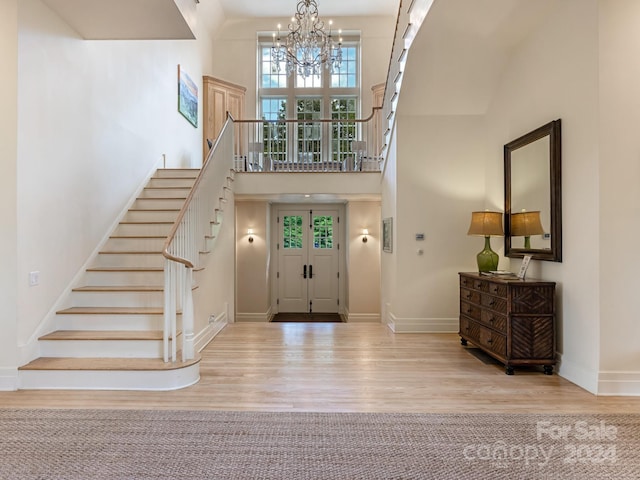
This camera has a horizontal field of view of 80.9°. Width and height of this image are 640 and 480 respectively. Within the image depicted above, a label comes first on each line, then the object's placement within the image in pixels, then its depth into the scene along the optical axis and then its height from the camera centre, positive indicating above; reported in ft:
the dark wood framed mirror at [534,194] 11.96 +1.65
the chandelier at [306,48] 17.70 +9.38
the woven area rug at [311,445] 7.04 -4.27
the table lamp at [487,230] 14.47 +0.43
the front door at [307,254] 27.68 -0.93
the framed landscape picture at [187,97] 23.48 +9.54
